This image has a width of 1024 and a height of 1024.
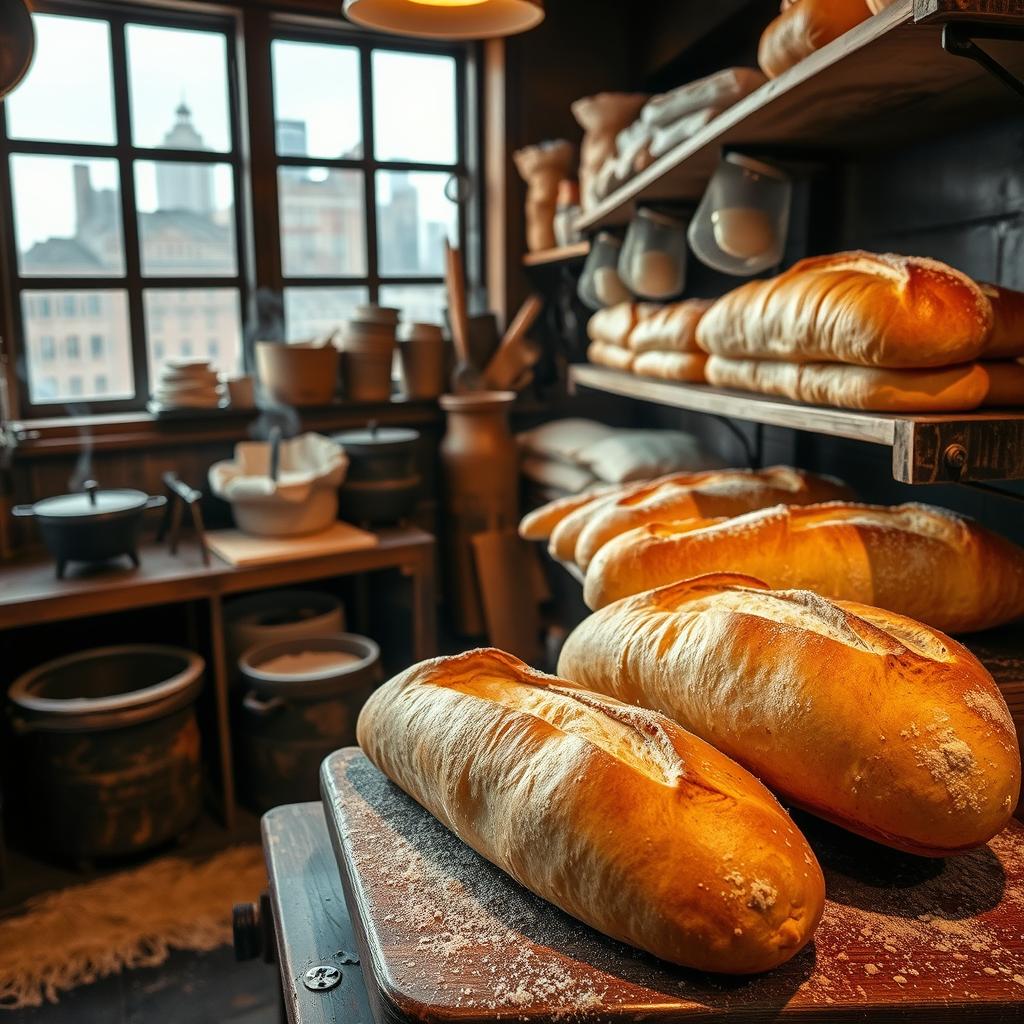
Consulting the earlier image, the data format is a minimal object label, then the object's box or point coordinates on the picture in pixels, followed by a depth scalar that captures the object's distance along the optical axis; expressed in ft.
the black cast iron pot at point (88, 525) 8.90
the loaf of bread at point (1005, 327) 4.42
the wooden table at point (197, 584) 8.68
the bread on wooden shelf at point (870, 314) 4.29
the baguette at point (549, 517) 6.73
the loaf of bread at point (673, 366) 6.85
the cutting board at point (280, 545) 9.64
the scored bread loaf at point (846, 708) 3.00
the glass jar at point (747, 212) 6.50
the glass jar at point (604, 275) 9.25
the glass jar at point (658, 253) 8.21
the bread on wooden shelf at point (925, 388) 4.32
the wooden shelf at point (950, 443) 3.97
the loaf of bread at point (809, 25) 4.98
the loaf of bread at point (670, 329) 6.84
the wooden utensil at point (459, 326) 11.62
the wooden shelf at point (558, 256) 10.61
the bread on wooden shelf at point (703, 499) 5.62
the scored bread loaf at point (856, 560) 4.49
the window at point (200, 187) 10.53
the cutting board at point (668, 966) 2.65
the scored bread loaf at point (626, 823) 2.62
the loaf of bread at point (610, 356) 8.24
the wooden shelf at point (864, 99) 4.08
